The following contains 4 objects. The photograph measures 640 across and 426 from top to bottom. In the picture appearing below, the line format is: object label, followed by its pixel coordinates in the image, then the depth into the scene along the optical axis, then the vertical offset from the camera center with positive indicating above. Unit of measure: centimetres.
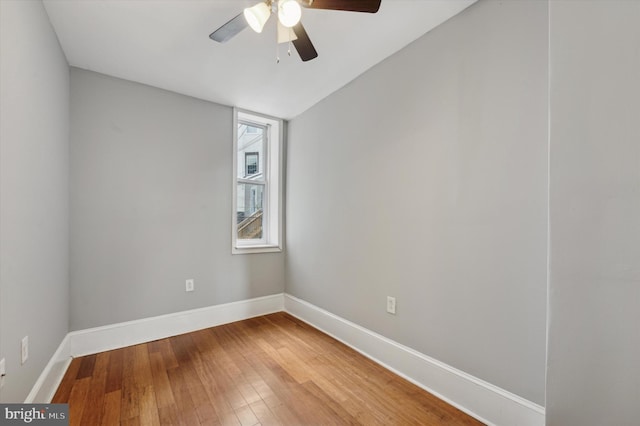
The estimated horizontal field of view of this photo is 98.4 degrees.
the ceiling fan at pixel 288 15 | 130 +100
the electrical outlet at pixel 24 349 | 141 -73
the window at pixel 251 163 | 348 +61
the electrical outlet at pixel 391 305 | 211 -72
